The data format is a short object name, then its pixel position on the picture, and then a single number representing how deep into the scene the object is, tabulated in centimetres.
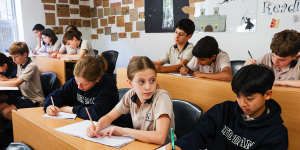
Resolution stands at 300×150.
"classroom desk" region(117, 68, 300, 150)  131
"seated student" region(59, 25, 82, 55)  402
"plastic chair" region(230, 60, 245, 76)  268
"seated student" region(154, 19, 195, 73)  263
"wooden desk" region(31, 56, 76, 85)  328
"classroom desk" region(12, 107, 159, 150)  111
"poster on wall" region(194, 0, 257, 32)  318
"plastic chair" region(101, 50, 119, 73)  406
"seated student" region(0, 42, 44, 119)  263
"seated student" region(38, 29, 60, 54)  457
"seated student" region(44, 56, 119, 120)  157
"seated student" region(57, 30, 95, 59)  371
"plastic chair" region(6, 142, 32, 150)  126
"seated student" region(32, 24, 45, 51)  493
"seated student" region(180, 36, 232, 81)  195
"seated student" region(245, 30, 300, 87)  174
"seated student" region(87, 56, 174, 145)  118
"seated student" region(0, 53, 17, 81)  265
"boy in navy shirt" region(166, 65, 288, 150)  102
